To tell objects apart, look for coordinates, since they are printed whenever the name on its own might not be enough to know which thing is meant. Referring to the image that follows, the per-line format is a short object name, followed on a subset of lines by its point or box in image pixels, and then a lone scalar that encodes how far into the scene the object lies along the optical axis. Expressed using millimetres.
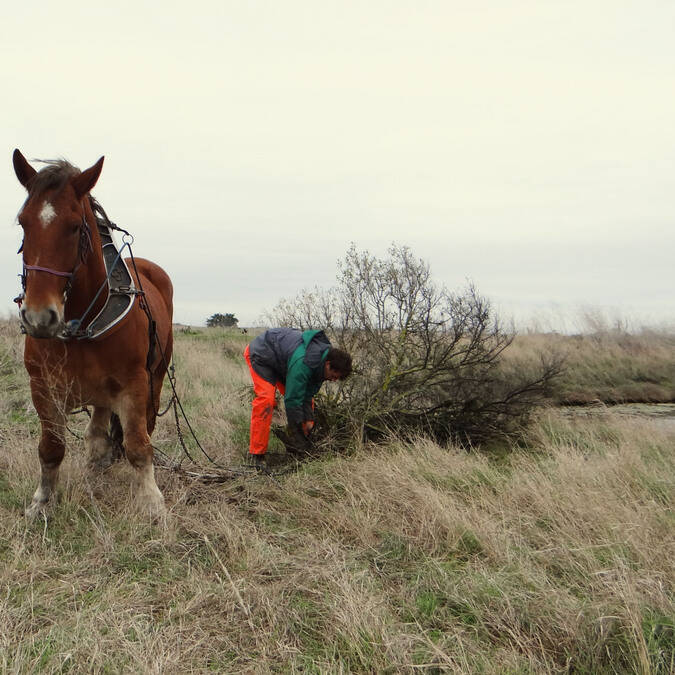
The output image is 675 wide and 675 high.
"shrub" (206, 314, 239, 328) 26203
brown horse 2916
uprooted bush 5906
